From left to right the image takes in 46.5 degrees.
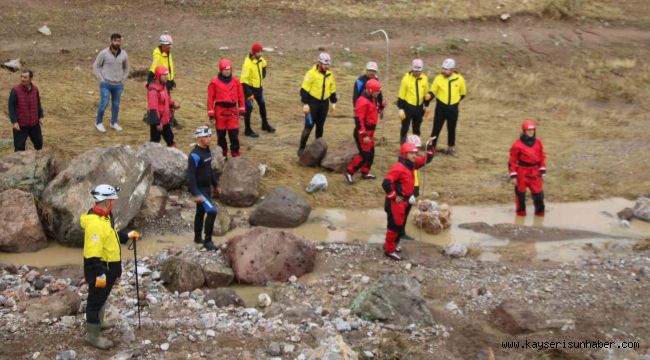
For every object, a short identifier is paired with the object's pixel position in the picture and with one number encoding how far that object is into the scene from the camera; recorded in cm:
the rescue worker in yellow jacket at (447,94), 1455
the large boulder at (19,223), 1036
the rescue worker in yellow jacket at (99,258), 773
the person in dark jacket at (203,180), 1028
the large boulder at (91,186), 1055
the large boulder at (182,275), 948
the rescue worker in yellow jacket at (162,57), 1403
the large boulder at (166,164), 1222
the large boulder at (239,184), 1234
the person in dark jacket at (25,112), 1228
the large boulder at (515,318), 882
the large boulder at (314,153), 1395
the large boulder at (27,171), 1111
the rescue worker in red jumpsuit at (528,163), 1205
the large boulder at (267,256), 991
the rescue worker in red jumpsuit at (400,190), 1045
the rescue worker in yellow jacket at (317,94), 1384
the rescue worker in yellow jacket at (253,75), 1478
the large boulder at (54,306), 837
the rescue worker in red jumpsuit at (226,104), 1293
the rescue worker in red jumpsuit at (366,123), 1301
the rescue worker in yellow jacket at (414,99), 1432
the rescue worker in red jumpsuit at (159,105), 1266
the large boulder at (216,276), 968
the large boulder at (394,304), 883
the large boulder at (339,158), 1388
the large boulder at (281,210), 1174
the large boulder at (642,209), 1255
